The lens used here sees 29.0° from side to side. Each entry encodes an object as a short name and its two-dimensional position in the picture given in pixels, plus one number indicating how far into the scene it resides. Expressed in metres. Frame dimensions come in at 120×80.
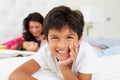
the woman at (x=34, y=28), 2.37
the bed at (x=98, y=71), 1.24
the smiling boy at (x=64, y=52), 1.10
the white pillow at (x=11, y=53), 1.75
